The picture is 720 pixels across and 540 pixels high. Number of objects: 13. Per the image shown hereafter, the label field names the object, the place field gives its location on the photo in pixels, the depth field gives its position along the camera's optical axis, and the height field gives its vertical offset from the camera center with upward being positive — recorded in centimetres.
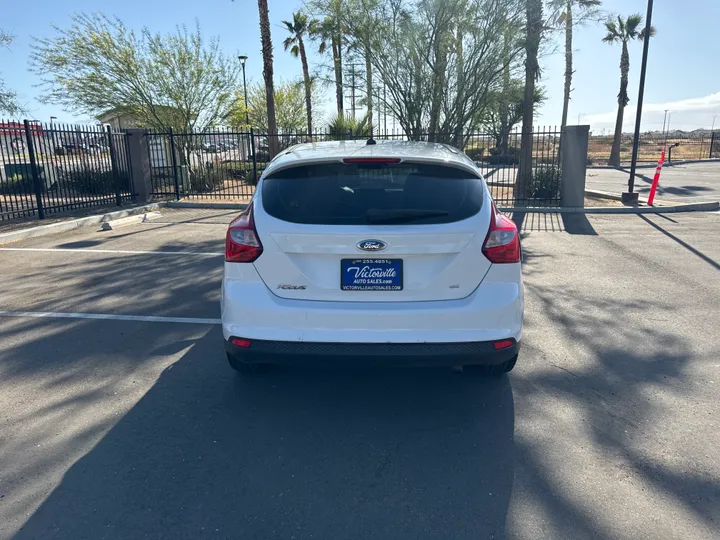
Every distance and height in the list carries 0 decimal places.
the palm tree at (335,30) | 1448 +340
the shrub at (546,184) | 1487 -115
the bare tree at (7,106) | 1758 +167
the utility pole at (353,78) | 1527 +196
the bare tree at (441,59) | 1398 +231
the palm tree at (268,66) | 1772 +280
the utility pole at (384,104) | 1541 +122
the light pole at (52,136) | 1229 +44
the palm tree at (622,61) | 3491 +515
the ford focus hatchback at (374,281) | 319 -80
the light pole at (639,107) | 1371 +90
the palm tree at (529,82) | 1375 +166
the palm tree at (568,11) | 1387 +342
